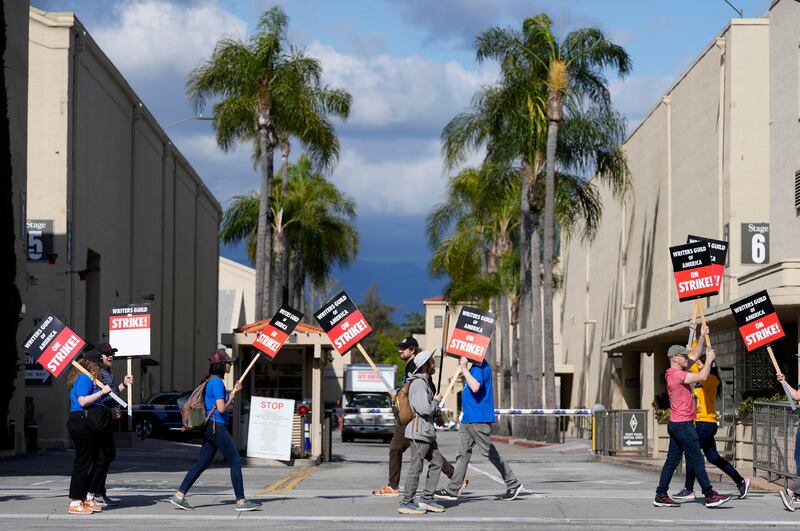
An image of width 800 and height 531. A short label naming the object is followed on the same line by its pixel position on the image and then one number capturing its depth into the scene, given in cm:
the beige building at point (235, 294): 9256
